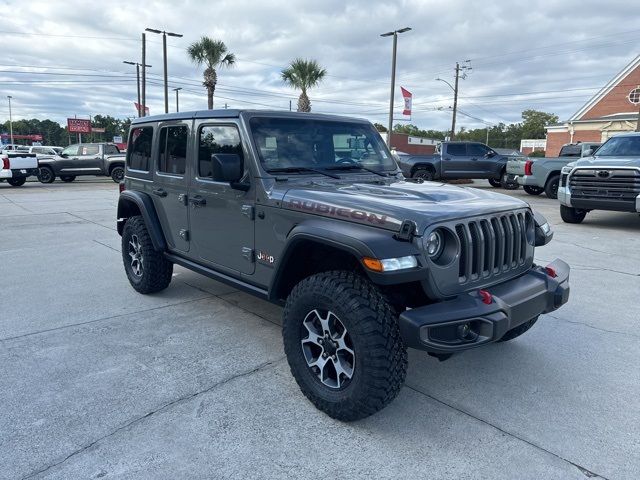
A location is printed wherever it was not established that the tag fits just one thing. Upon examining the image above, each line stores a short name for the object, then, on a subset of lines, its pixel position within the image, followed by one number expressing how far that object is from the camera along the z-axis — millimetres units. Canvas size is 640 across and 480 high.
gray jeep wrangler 2547
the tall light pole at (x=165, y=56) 24984
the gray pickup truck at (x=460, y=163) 18391
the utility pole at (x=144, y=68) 27641
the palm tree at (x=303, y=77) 28500
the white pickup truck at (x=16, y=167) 17141
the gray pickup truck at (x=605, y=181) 8484
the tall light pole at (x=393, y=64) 21797
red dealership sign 72500
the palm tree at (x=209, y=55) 29641
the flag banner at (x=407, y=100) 24344
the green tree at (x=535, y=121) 89312
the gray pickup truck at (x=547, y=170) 13938
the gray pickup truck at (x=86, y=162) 20375
